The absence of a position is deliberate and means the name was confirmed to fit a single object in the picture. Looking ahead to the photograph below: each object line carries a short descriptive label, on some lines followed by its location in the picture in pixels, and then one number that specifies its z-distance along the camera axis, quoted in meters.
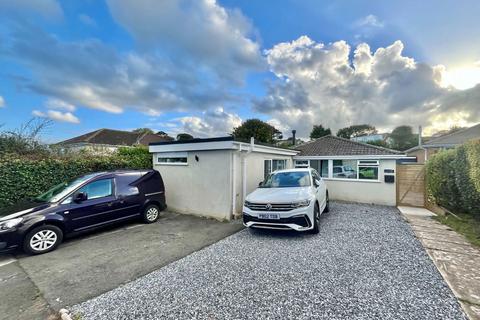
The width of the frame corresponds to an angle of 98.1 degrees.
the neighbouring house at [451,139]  16.11
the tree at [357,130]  47.22
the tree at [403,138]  39.84
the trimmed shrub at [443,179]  7.84
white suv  5.23
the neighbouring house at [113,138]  24.08
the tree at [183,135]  33.88
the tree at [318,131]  36.09
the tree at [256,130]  27.48
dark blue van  4.58
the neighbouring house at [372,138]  36.59
